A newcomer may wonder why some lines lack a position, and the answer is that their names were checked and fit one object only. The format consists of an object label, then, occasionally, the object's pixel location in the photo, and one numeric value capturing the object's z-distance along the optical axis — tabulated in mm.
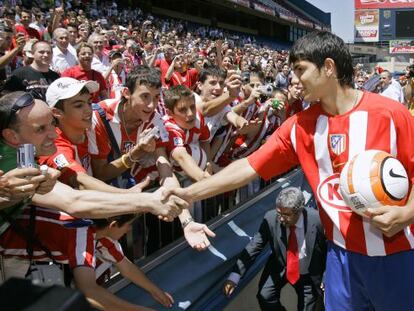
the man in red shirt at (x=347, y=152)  2371
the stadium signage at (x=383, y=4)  47469
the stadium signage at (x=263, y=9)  38919
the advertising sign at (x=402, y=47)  41462
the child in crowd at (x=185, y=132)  3715
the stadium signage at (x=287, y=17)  45575
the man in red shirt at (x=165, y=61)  9062
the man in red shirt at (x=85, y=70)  6371
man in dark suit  3852
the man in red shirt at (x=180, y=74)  8484
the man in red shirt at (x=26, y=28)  8664
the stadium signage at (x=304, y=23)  51391
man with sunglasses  2273
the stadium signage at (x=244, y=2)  35281
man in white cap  3016
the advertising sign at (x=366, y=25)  45312
